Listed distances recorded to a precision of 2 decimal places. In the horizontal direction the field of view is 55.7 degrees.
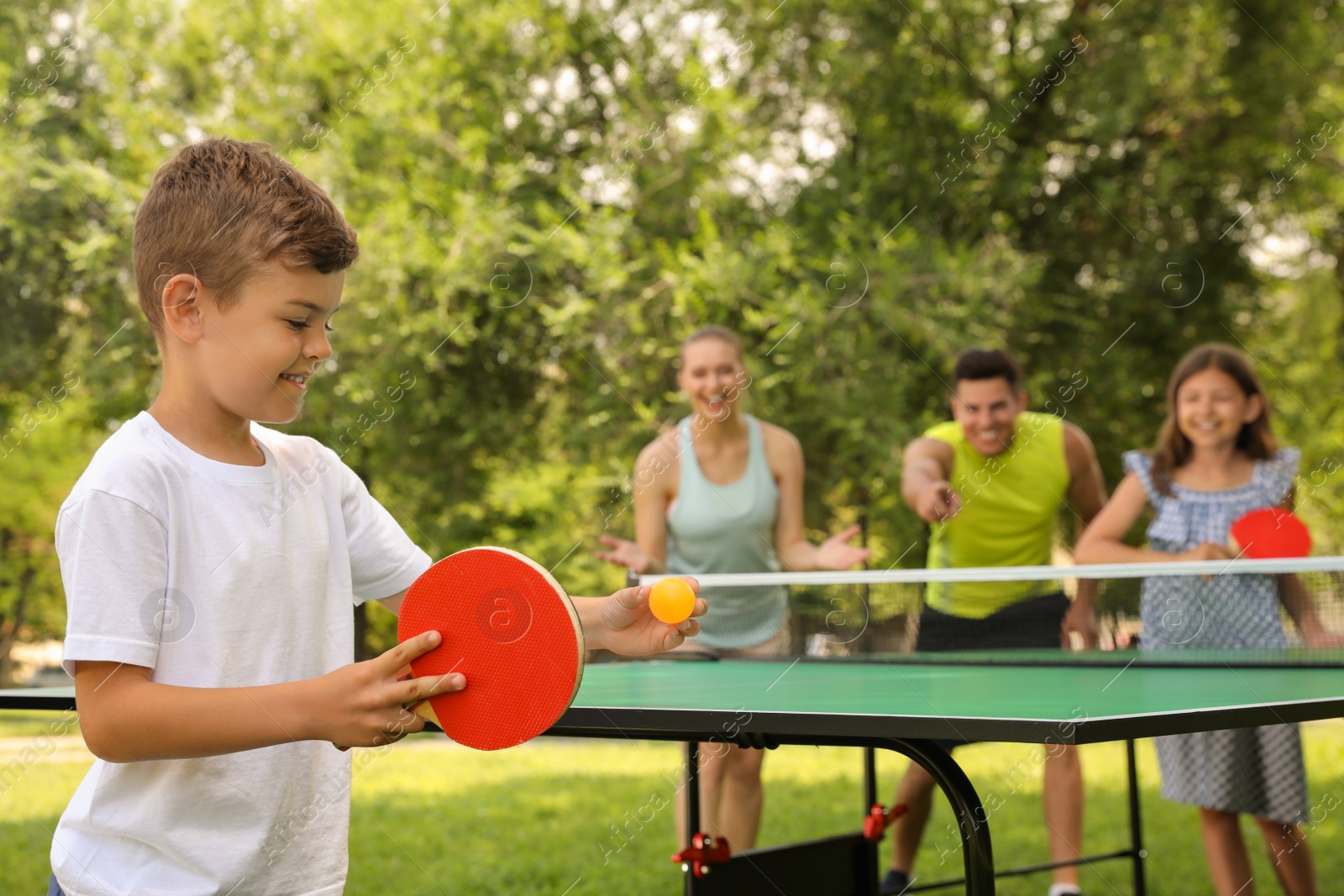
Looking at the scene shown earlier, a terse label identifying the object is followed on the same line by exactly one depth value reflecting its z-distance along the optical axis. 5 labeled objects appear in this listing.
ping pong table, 2.07
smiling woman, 4.70
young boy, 1.50
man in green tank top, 4.51
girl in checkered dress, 4.05
